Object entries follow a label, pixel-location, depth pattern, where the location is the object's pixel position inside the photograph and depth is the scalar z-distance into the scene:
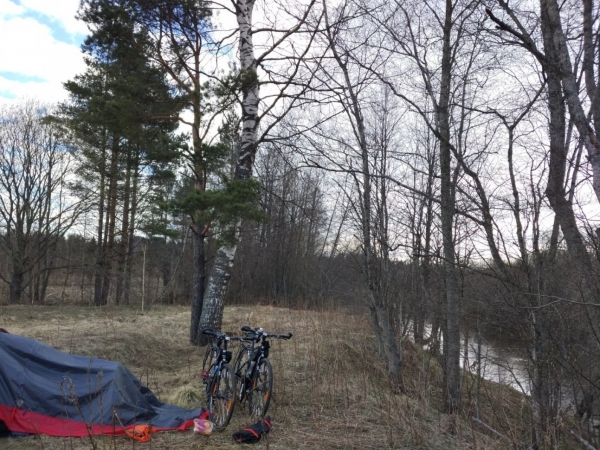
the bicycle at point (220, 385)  4.73
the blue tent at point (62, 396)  4.58
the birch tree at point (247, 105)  8.88
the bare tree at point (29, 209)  21.30
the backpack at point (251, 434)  4.39
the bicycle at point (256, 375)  4.73
